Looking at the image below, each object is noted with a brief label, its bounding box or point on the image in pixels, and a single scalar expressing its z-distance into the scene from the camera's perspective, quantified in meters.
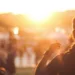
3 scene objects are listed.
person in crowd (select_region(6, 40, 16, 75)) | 9.92
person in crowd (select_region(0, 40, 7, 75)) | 8.76
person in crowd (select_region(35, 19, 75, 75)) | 3.53
